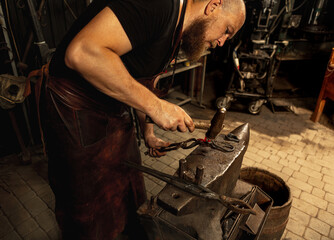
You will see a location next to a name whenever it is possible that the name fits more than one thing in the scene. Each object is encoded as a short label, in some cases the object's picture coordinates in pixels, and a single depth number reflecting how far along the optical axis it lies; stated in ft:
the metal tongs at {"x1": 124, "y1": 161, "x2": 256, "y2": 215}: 4.46
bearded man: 3.86
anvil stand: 4.49
